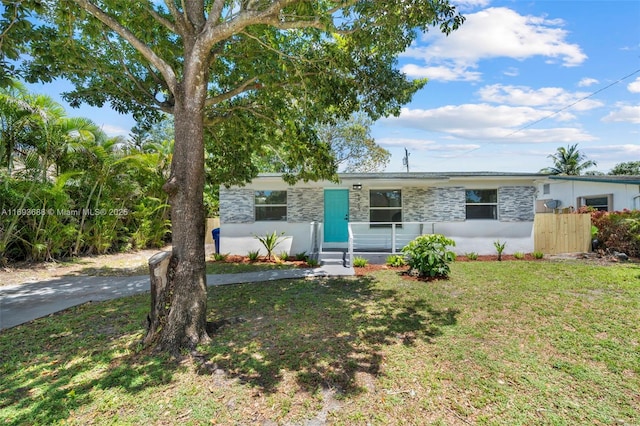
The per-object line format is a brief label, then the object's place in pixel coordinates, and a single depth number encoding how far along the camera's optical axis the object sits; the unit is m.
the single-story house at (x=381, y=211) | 11.85
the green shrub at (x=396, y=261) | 9.83
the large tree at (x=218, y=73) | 4.49
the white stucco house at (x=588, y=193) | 14.61
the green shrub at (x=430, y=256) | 7.90
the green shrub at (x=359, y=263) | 9.84
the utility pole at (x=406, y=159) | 36.88
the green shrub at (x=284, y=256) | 11.47
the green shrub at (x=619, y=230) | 10.09
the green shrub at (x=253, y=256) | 11.24
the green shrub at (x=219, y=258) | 11.41
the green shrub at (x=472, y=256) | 10.84
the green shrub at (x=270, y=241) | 11.51
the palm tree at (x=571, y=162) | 35.75
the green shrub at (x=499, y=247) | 10.63
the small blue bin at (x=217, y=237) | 12.78
